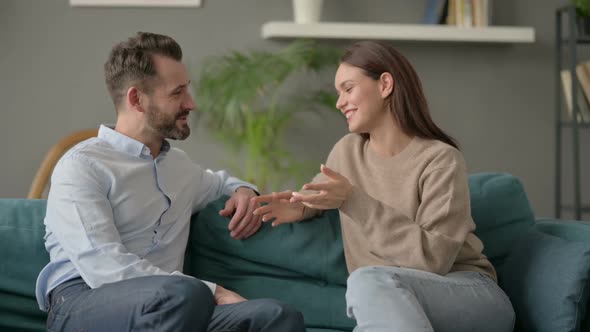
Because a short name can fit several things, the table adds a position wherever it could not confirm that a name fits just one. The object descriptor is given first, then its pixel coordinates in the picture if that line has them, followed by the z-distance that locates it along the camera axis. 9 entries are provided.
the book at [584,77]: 4.13
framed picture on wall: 4.09
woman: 2.01
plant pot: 4.07
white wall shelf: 4.06
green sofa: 2.20
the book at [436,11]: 4.20
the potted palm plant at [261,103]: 3.90
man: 1.89
